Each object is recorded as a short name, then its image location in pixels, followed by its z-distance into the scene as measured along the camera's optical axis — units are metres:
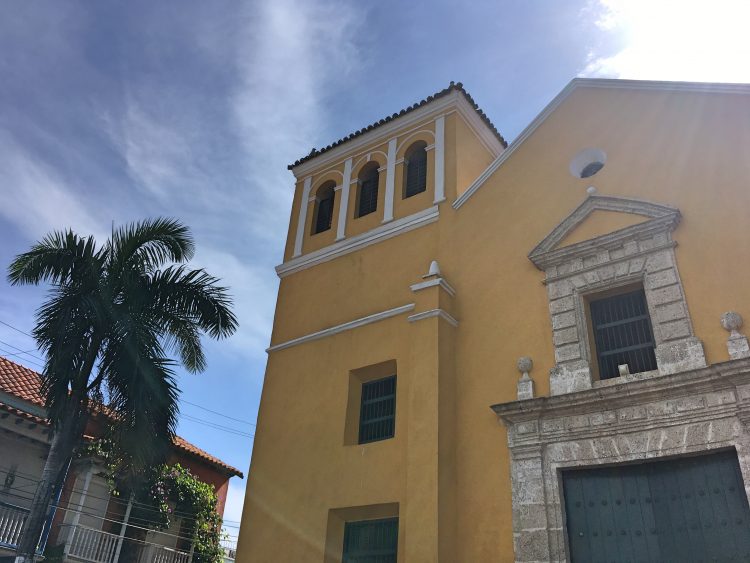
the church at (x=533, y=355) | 7.74
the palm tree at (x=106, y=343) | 9.84
